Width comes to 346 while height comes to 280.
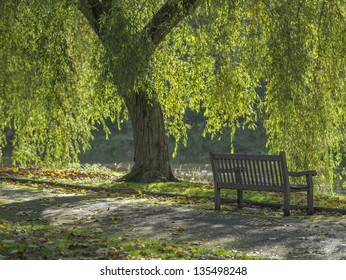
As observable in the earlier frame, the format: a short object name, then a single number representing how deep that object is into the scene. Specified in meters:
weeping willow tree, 13.94
